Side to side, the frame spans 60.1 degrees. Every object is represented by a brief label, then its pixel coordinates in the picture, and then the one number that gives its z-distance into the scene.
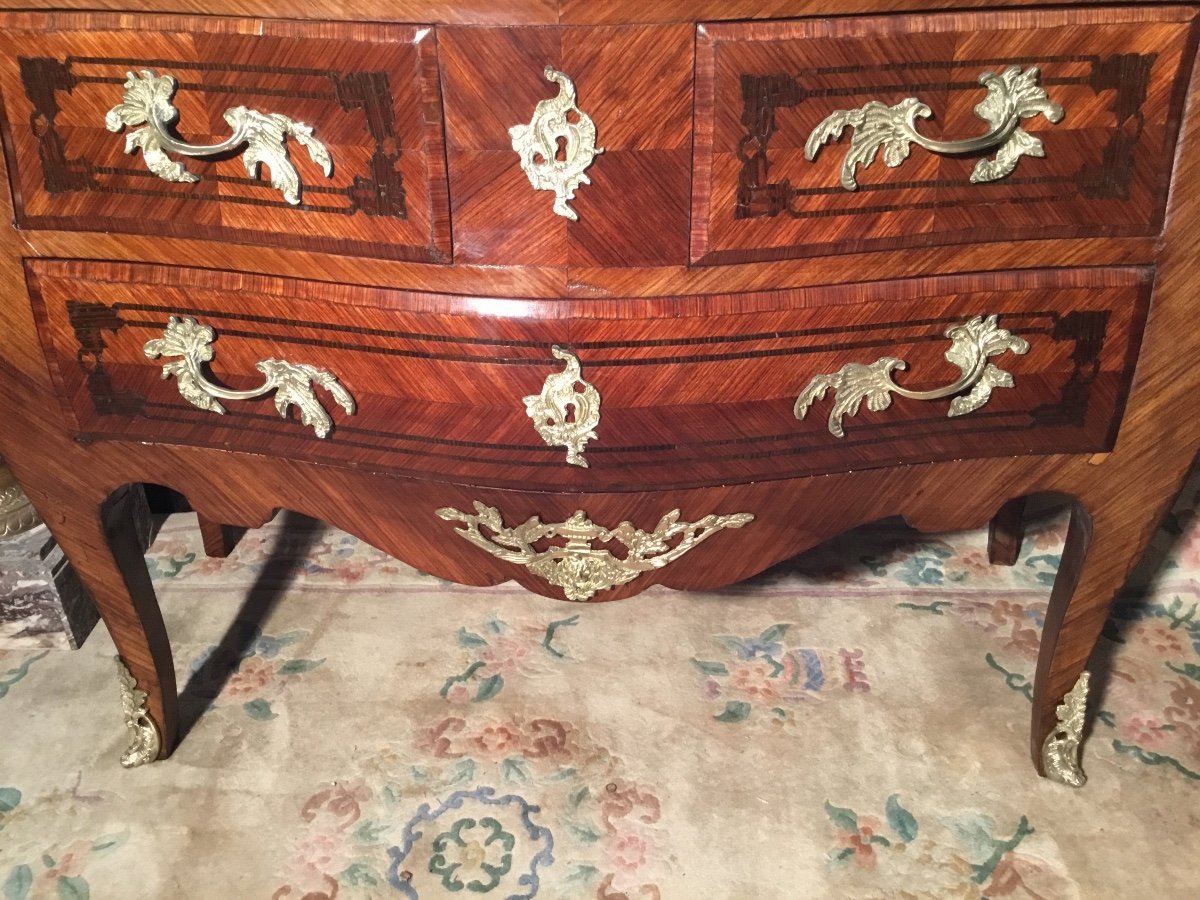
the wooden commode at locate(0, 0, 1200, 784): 0.74
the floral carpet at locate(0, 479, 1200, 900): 1.11
